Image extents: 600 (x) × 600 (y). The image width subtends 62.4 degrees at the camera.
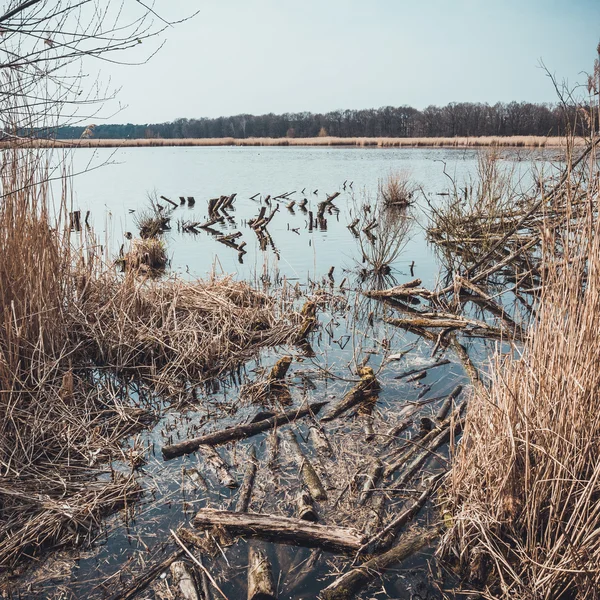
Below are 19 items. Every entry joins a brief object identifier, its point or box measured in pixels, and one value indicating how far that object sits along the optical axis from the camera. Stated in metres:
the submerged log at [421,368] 5.28
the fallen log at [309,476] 3.27
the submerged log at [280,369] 5.06
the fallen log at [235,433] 3.81
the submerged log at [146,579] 2.52
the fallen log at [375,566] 2.52
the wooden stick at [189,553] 2.57
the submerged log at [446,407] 4.24
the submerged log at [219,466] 3.45
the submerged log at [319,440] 3.83
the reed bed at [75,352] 3.13
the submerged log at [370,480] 3.24
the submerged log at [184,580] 2.50
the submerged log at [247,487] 3.15
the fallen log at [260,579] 2.51
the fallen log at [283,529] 2.79
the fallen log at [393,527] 2.81
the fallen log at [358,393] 4.41
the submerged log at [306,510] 2.99
